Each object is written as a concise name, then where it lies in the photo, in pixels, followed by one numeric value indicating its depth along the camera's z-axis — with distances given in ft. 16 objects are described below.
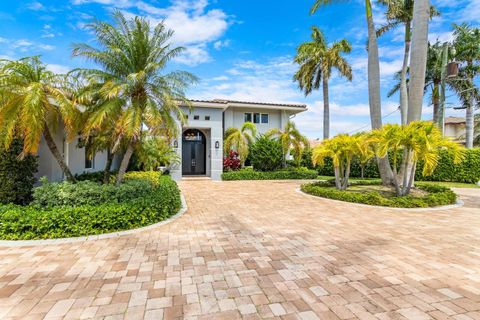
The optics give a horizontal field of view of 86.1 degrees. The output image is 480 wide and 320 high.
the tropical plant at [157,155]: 52.34
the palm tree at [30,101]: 20.26
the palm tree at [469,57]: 71.77
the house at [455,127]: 129.66
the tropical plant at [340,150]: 36.99
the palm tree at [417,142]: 29.66
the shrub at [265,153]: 63.52
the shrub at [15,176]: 22.68
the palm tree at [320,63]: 67.00
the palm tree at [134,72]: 24.71
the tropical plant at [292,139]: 61.21
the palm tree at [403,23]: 48.73
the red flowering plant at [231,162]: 66.23
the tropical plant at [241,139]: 63.31
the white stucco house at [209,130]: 47.18
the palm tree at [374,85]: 40.52
